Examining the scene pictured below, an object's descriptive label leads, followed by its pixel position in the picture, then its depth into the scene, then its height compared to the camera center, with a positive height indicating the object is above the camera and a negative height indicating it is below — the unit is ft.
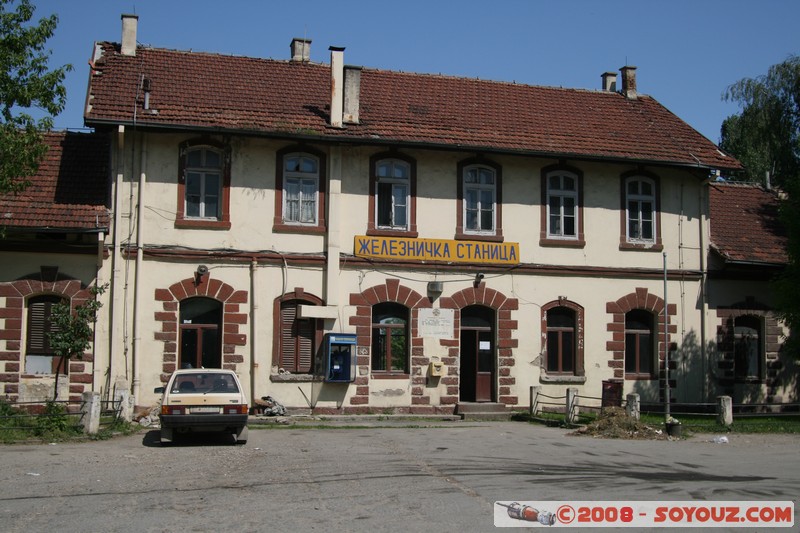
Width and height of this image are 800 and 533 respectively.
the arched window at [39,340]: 69.00 -0.66
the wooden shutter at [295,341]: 74.08 -0.58
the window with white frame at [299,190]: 74.95 +12.10
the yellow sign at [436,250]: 76.07 +7.39
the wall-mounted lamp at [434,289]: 77.20 +3.99
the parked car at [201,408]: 53.93 -4.53
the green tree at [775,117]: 110.83 +27.69
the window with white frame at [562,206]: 81.20 +11.85
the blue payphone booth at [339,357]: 73.41 -1.87
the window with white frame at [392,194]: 77.10 +12.14
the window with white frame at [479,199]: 79.25 +12.11
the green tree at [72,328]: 65.46 +0.27
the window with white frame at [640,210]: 83.25 +11.88
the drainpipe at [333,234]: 74.54 +8.37
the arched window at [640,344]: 83.20 -0.62
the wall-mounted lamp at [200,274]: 71.92 +4.75
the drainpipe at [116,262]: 69.62 +5.48
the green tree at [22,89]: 59.06 +16.23
